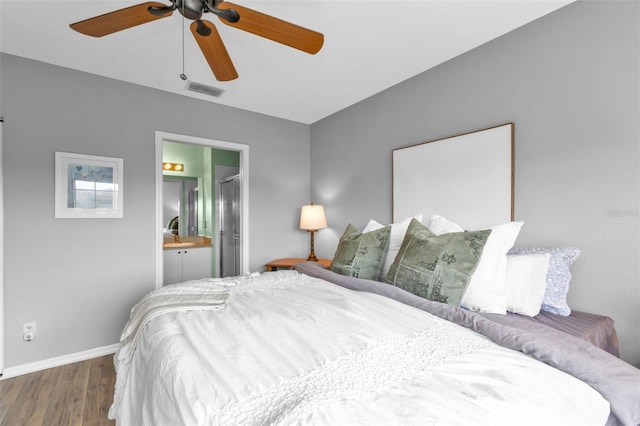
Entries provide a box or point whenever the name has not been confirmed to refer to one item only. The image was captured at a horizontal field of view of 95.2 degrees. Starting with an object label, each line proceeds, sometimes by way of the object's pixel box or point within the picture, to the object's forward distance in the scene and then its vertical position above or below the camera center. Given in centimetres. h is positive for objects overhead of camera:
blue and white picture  259 +24
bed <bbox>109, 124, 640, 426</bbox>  81 -52
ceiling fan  137 +94
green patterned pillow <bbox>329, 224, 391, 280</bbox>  214 -33
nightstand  350 -63
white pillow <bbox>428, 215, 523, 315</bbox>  157 -36
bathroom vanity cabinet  367 -67
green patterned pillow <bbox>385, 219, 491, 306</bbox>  155 -30
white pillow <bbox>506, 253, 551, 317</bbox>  159 -40
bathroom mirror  548 +13
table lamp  367 -9
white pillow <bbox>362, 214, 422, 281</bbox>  218 -23
